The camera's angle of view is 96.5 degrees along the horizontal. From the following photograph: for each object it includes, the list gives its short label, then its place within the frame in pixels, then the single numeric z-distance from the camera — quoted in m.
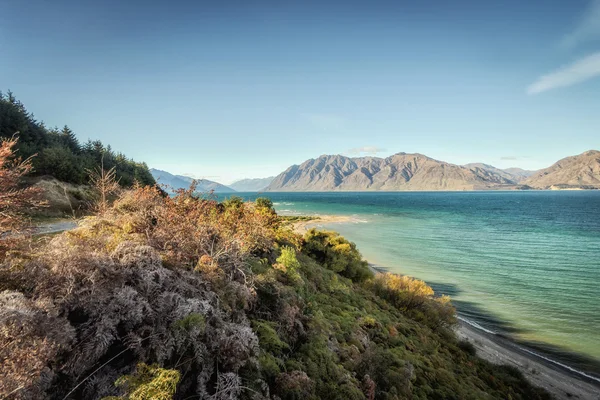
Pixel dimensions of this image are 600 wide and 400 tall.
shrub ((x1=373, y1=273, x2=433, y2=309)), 18.66
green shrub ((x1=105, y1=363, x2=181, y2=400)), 3.22
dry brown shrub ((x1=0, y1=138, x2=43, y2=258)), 4.77
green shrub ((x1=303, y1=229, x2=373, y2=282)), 20.97
